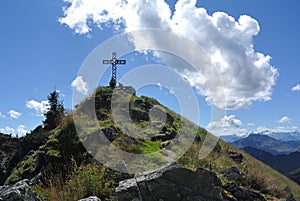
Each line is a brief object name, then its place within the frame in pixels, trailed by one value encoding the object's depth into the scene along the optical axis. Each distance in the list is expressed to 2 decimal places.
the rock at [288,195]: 12.28
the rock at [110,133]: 14.22
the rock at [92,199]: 7.71
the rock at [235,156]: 21.40
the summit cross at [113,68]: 24.50
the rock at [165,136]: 17.24
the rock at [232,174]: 11.56
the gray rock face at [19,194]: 7.06
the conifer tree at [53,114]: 22.27
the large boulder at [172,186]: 8.00
